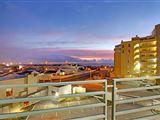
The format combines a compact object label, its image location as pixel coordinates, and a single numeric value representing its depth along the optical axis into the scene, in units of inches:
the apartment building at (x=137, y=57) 944.8
